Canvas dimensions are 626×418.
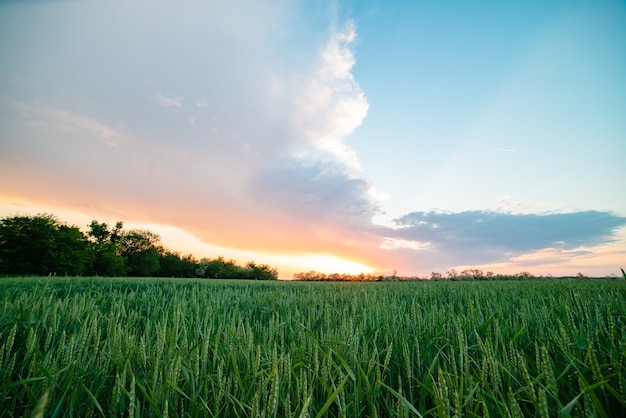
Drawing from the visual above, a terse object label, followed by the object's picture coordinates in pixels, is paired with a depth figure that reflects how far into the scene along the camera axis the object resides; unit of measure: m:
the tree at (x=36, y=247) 38.62
